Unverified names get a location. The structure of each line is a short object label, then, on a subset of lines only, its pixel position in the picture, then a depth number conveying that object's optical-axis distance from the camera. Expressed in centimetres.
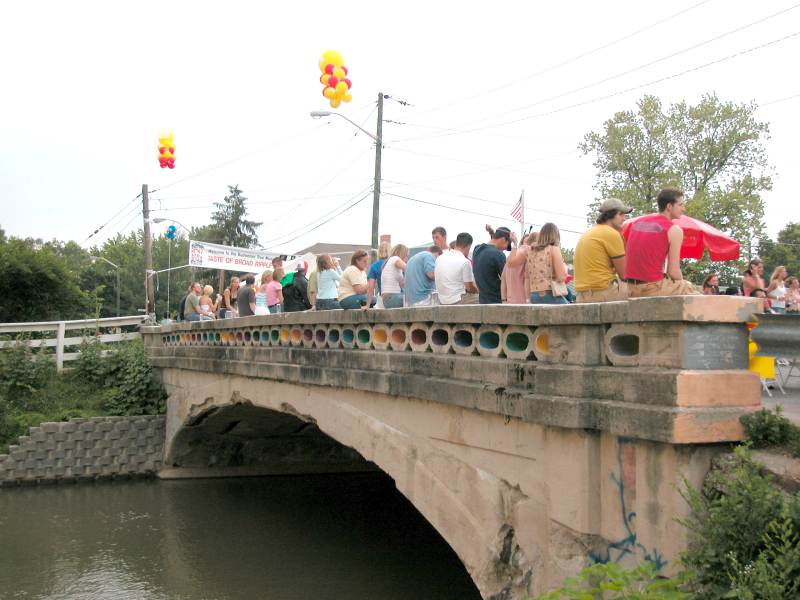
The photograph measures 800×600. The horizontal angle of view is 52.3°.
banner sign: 2070
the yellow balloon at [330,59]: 1558
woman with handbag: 639
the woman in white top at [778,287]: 957
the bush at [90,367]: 2055
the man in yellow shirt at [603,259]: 536
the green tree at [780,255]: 3791
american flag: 1516
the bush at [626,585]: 397
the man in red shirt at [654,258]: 498
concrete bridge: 431
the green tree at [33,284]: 2514
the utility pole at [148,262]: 2527
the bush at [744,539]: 348
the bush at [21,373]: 1950
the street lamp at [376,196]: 2117
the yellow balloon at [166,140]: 2061
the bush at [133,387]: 1962
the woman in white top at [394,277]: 911
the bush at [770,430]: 413
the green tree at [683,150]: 3484
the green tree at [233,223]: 6162
